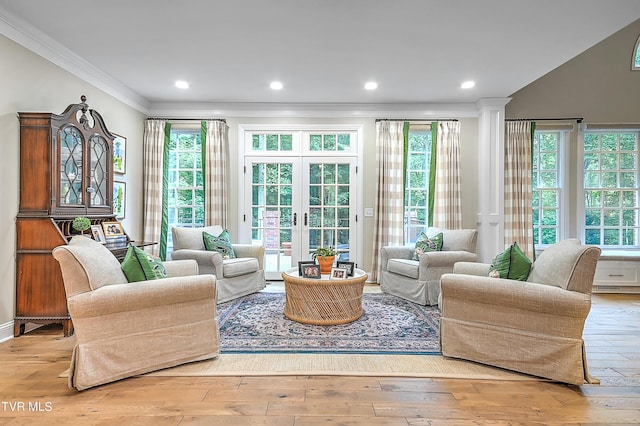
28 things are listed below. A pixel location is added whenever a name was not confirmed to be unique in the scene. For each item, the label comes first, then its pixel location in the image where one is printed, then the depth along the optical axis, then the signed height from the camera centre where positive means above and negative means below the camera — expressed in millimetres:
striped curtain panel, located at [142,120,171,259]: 5234 +436
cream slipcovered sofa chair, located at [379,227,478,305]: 4070 -642
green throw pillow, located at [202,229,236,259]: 4523 -445
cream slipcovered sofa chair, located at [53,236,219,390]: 2172 -713
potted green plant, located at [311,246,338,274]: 3645 -493
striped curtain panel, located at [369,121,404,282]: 5328 +359
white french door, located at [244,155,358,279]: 5477 +99
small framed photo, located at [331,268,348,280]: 3396 -603
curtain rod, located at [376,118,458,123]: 5430 +1434
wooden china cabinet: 3082 -50
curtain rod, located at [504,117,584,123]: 5261 +1408
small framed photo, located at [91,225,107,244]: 3471 -239
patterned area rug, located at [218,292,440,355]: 2793 -1077
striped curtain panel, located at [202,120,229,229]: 5297 +596
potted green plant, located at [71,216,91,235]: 3252 -132
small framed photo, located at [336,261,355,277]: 3507 -549
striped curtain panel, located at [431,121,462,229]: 5340 +519
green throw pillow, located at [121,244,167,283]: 2492 -407
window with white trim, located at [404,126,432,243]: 5574 +442
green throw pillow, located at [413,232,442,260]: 4496 -424
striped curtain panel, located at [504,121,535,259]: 5203 +410
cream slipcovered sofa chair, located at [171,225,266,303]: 4164 -634
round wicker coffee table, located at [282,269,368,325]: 3287 -825
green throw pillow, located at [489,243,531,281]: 2564 -389
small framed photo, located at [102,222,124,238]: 3654 -205
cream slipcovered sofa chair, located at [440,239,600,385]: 2199 -693
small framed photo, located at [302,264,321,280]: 3439 -587
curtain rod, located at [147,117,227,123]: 5379 +1403
